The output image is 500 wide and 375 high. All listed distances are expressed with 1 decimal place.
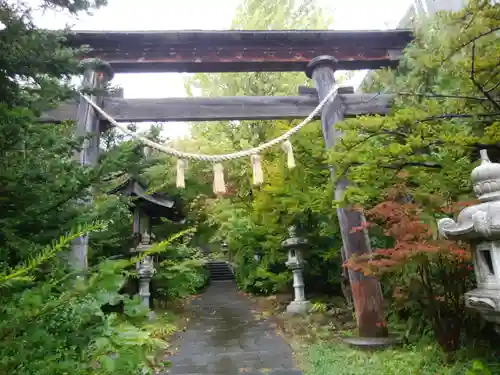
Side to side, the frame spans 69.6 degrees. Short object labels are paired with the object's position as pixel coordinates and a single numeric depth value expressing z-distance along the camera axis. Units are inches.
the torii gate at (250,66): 237.1
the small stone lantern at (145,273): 325.7
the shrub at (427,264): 162.7
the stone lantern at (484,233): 123.6
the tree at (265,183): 319.6
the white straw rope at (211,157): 218.8
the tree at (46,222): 64.2
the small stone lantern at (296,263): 345.1
